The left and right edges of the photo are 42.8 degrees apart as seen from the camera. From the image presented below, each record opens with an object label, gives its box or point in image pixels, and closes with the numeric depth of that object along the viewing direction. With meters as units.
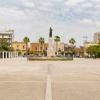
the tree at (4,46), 54.01
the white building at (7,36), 72.97
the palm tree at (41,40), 66.46
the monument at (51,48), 32.37
